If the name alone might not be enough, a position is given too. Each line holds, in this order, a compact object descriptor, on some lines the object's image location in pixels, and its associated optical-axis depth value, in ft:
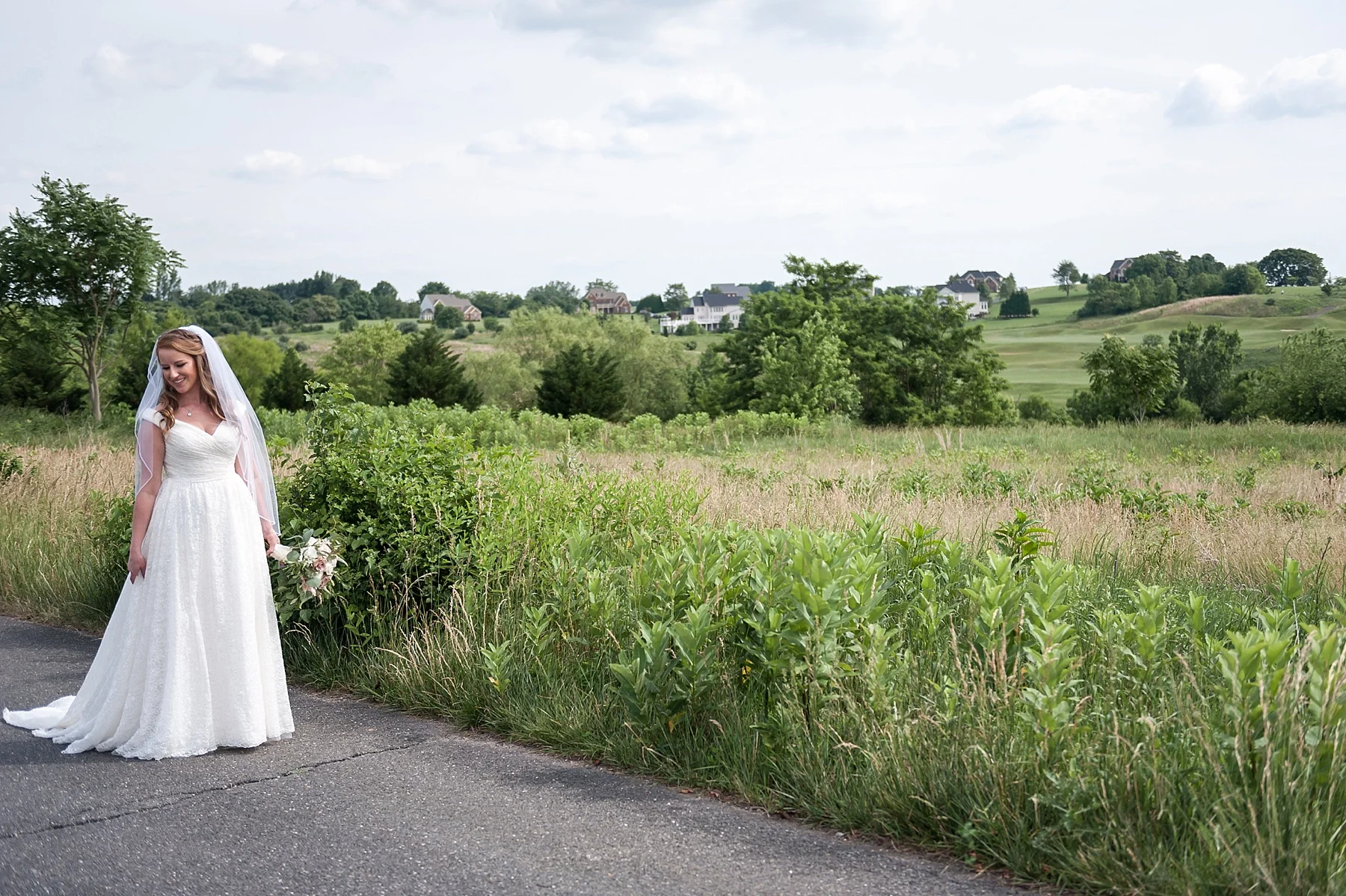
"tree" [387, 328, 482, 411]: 171.83
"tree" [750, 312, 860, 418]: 156.87
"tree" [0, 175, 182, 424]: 92.38
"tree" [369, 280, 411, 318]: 533.14
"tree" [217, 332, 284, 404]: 302.25
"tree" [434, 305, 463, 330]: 498.28
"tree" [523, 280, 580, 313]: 600.84
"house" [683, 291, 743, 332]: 601.21
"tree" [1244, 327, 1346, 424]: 144.77
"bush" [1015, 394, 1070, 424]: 232.94
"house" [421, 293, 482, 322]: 552.00
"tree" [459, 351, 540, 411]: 267.18
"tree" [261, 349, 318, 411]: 200.03
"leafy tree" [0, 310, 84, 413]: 120.88
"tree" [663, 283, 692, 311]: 623.36
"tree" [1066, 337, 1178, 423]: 149.69
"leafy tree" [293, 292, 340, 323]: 479.82
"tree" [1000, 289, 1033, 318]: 442.50
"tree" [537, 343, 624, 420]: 170.81
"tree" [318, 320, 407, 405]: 269.85
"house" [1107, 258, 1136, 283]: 441.27
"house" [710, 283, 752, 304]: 628.28
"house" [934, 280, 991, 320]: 524.03
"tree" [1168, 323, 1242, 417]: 231.71
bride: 17.93
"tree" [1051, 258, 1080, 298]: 478.18
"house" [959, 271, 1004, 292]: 613.93
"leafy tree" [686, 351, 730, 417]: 187.42
